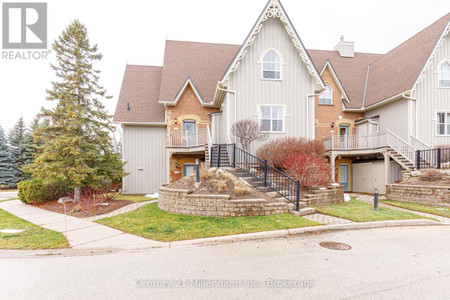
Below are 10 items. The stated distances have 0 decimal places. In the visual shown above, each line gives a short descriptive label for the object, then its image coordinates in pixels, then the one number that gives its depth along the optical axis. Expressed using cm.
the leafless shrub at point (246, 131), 1219
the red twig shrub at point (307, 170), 1030
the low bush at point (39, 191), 1173
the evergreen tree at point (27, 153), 2828
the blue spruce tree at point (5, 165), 2777
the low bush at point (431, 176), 1125
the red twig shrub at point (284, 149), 1161
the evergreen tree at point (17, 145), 2925
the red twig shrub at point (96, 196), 1003
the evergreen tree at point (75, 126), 1107
